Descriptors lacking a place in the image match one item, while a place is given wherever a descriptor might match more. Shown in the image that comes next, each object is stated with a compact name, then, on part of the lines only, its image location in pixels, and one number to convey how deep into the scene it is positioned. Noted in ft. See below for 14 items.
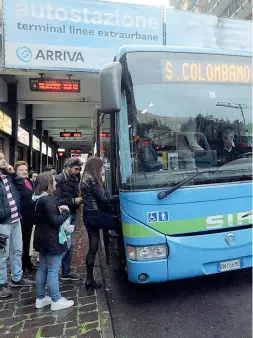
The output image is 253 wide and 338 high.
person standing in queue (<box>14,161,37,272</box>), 15.85
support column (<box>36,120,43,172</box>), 55.36
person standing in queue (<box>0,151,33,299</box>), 13.32
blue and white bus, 11.10
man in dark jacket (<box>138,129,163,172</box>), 11.40
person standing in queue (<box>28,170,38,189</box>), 24.86
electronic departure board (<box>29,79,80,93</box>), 29.91
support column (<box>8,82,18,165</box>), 34.60
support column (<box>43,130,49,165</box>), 65.77
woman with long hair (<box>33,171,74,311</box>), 11.84
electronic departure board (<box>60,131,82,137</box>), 61.11
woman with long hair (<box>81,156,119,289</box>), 13.25
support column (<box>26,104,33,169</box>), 44.88
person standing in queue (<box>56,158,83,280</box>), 14.80
